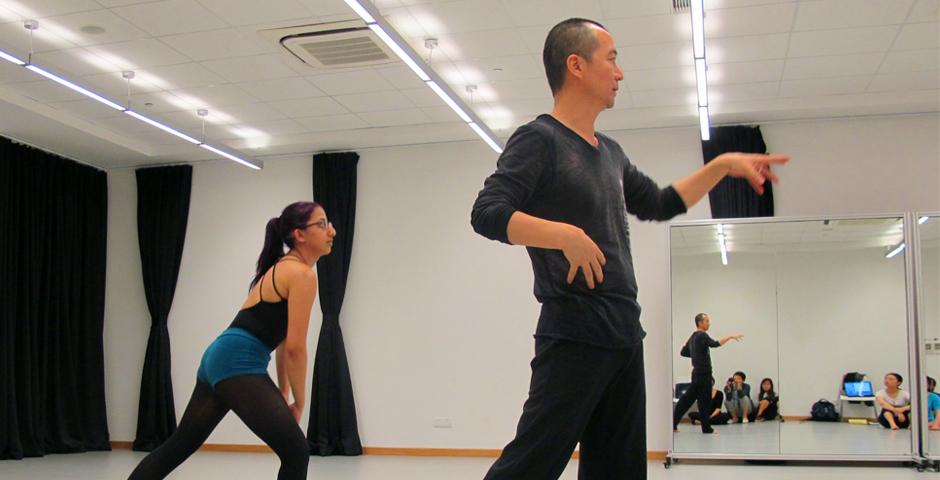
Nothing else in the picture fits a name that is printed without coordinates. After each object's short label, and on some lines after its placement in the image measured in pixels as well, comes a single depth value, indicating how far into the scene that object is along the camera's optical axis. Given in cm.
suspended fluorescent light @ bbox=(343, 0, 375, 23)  492
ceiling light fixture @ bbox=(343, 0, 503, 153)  507
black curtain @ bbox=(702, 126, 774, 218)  851
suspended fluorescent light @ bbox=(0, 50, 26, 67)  585
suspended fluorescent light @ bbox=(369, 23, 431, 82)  535
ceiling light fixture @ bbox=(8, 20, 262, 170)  604
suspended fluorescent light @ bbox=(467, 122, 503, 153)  763
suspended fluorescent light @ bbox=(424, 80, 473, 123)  651
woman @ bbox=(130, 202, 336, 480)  300
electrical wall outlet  920
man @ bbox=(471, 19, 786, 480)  163
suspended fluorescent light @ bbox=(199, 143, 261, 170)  853
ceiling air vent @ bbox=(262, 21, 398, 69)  642
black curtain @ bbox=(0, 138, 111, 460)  899
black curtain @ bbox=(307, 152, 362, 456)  925
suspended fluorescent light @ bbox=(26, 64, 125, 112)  618
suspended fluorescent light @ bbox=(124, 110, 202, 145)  756
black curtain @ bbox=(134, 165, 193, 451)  992
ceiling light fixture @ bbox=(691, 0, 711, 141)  520
